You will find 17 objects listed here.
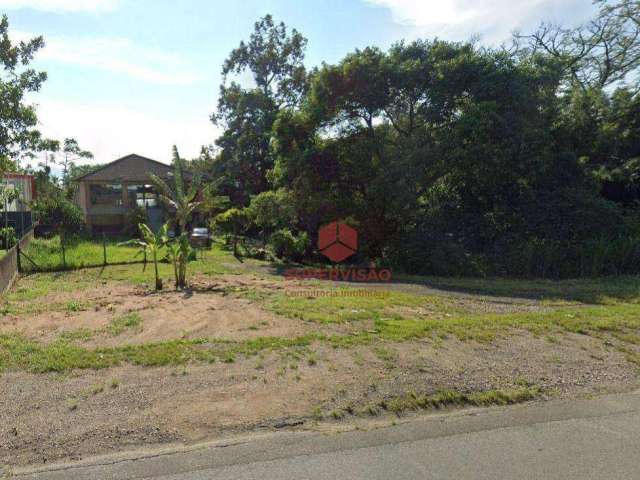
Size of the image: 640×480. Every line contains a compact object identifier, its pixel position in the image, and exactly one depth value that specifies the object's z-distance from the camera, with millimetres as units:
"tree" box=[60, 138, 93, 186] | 37925
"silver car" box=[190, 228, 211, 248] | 20453
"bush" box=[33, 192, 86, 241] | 23844
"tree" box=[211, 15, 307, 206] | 28328
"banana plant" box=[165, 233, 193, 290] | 10359
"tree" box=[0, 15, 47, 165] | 12438
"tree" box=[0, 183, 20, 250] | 14375
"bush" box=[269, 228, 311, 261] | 16578
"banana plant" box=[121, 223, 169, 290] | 10523
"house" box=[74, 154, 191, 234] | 27203
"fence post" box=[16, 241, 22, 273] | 12445
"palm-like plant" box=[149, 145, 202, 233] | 13227
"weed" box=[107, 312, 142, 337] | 6281
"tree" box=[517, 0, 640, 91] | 20031
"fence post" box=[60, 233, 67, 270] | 13141
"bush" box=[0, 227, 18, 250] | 15955
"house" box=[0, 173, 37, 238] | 19188
